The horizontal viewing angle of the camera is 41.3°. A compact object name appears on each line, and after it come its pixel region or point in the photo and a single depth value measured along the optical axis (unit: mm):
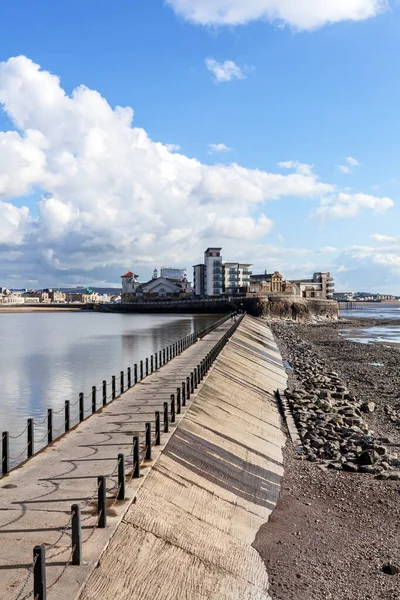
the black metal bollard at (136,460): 10484
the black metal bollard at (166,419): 14038
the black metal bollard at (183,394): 17609
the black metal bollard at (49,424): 14898
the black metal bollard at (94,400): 18684
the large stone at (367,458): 15133
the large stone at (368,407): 23653
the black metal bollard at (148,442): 11633
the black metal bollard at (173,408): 15230
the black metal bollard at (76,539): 7102
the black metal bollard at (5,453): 12391
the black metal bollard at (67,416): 16000
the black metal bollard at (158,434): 12759
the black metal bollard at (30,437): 13702
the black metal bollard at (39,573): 5961
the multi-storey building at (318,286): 160500
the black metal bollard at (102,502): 8211
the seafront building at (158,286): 162250
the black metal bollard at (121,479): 9320
